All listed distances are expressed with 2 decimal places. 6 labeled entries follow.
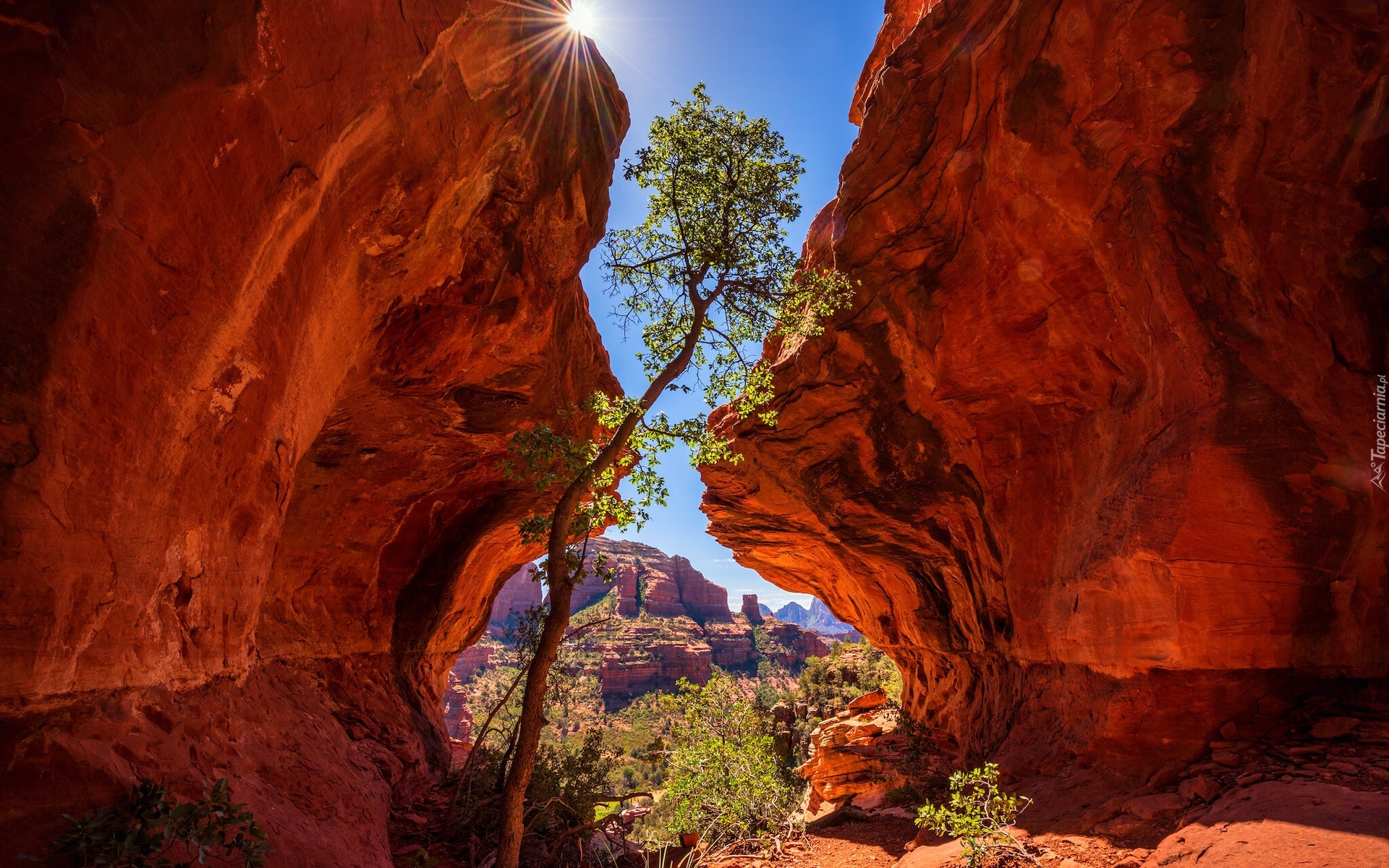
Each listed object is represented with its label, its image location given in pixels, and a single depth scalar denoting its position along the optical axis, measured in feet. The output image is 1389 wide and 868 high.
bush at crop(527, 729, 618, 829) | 30.81
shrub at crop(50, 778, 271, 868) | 10.11
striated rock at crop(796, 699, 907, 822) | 51.06
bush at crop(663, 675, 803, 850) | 37.04
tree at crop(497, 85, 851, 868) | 29.14
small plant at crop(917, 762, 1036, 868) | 21.80
